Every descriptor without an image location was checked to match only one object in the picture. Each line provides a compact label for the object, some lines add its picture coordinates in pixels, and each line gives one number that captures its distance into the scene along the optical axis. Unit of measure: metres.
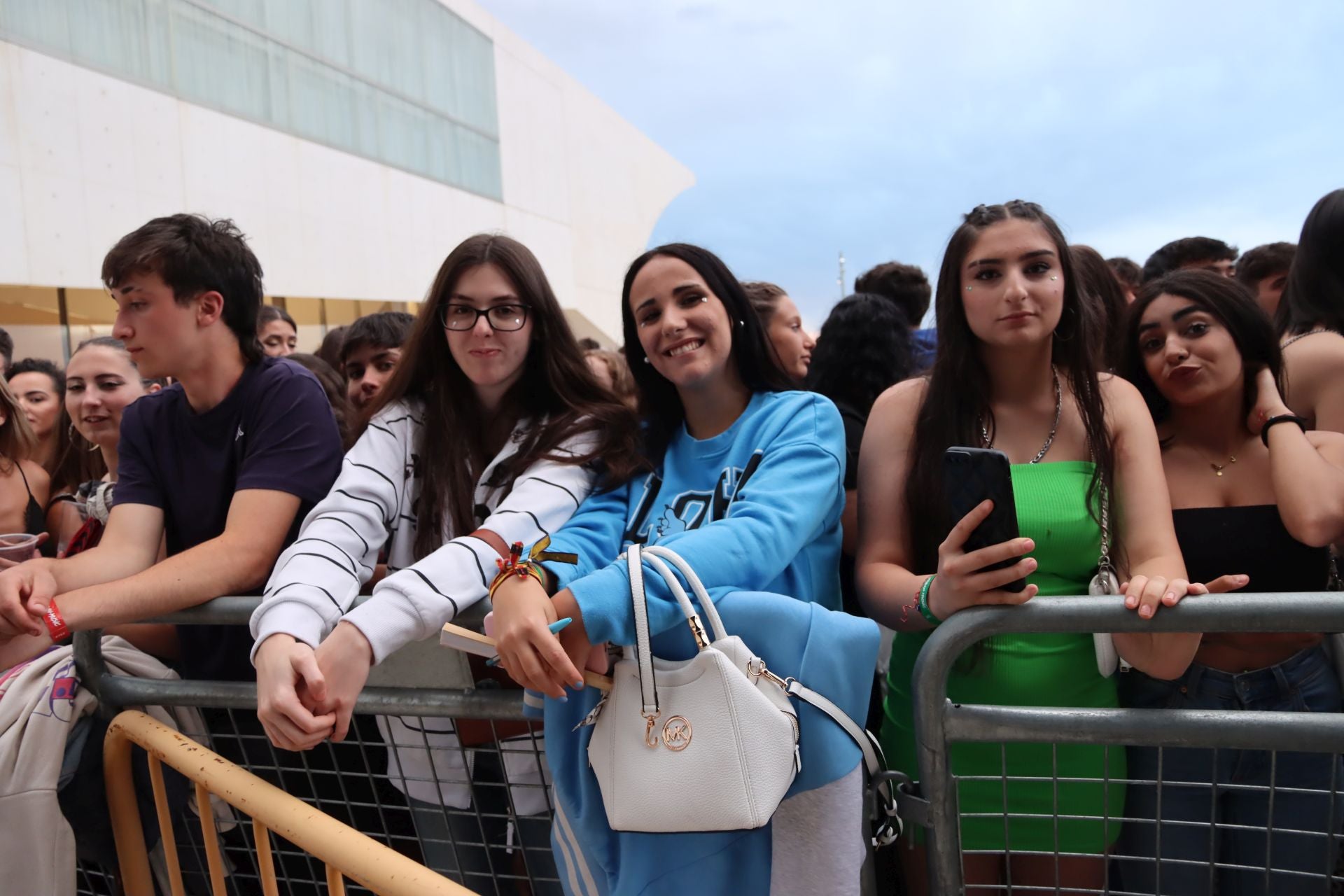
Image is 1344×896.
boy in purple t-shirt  2.51
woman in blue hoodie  1.74
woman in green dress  2.10
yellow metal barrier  1.64
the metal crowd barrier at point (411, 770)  2.19
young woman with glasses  1.96
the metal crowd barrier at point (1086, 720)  1.72
